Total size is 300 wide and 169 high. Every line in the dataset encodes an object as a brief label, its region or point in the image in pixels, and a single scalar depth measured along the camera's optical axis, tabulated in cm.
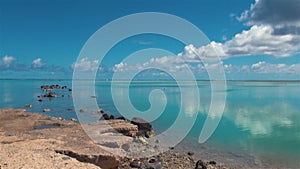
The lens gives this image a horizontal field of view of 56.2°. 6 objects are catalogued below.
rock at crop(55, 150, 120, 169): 1169
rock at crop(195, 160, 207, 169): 1497
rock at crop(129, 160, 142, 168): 1369
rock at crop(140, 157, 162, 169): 1333
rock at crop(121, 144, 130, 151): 1407
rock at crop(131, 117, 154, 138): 2267
